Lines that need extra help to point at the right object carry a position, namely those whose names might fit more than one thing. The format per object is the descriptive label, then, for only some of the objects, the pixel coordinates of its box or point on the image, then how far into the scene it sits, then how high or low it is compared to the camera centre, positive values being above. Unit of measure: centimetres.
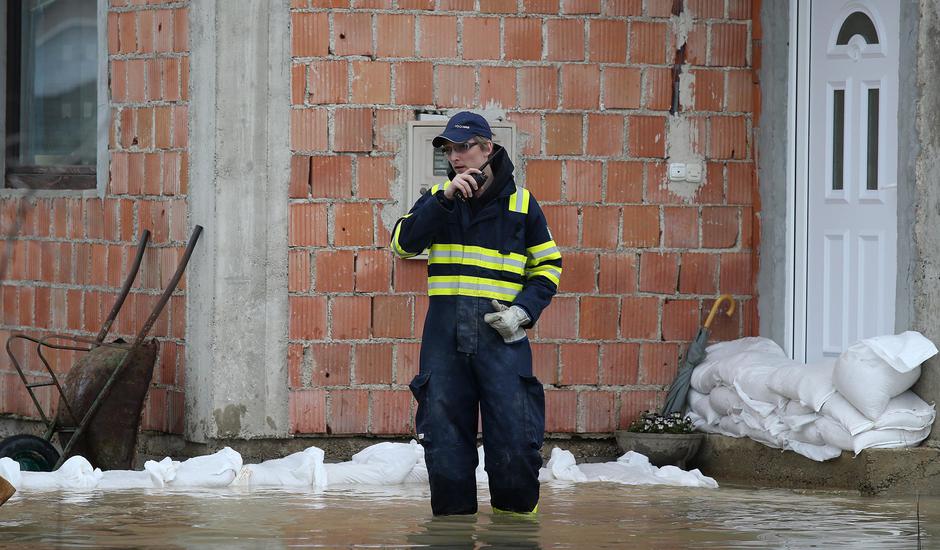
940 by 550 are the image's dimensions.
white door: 1841 +41
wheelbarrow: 1833 -104
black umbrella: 1937 -90
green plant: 1886 -121
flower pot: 1859 -133
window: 2153 +105
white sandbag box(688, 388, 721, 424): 1898 -111
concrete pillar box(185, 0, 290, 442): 1844 +12
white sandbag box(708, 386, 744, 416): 1853 -104
